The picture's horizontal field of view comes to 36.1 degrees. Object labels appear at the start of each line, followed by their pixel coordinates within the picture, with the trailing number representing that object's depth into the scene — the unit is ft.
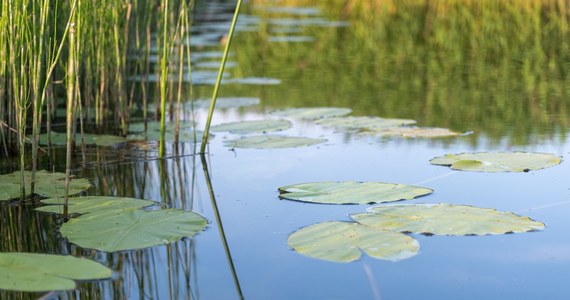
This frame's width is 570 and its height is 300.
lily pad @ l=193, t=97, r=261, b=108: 14.33
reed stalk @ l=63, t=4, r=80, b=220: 7.47
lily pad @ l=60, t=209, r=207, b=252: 6.96
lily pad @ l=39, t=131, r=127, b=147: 11.37
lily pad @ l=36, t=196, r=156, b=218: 7.95
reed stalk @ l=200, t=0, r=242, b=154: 9.09
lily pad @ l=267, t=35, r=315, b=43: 22.90
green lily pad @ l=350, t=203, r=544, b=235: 7.17
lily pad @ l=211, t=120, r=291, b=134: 12.10
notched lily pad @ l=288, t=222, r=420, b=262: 6.61
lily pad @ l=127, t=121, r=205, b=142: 11.63
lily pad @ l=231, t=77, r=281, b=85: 16.70
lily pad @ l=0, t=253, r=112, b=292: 5.87
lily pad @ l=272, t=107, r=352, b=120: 13.05
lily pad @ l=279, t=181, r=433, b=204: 8.14
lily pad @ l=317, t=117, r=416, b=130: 12.12
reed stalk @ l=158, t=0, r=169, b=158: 9.66
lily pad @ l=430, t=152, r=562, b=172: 9.38
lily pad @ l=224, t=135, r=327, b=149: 10.99
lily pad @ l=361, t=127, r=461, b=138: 11.46
